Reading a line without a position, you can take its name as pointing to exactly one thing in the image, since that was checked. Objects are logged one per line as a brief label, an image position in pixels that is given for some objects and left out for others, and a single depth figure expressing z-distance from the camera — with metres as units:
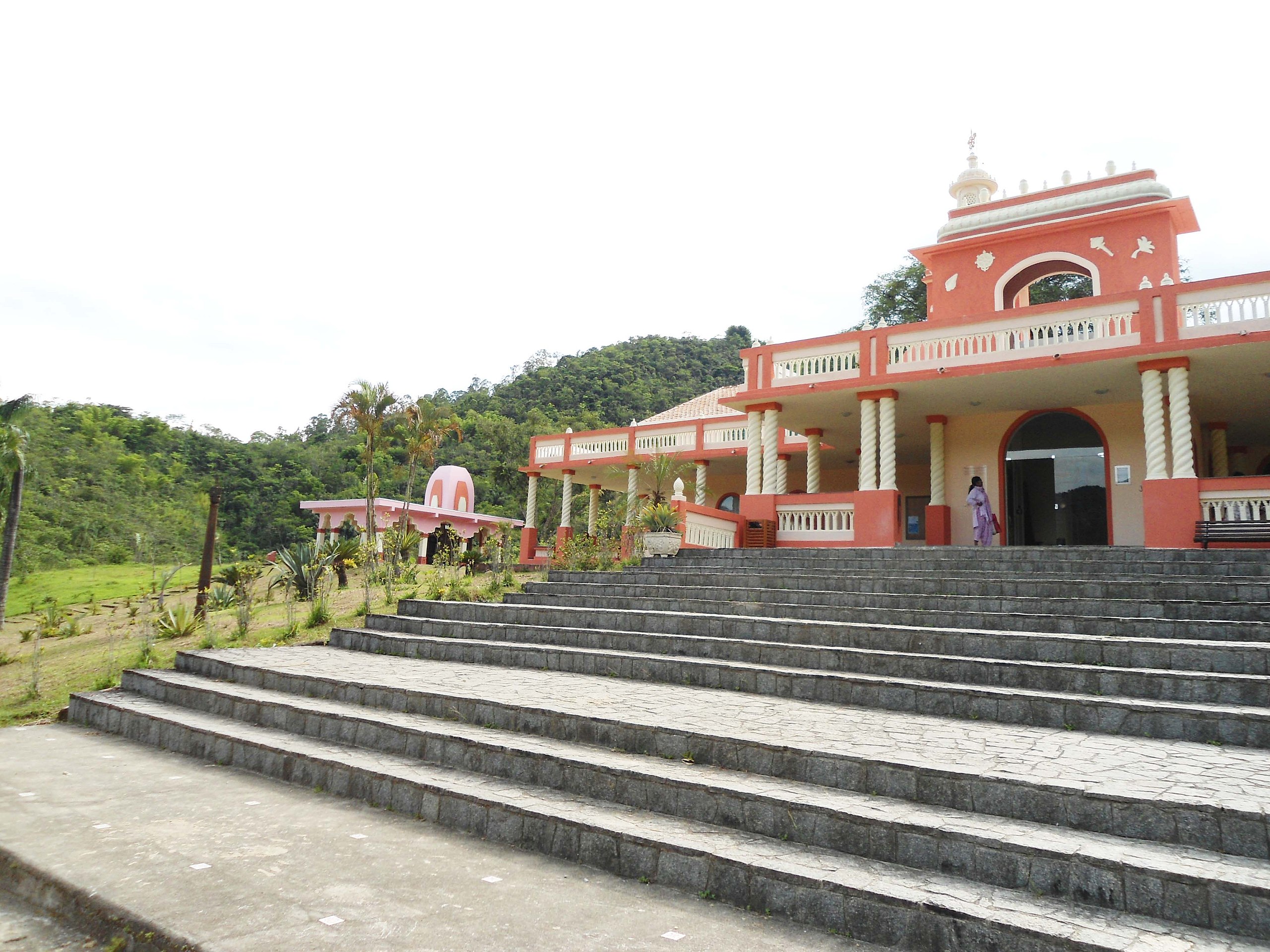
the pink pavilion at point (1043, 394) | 11.26
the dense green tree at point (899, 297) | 30.48
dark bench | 10.24
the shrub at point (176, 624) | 11.09
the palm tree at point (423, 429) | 23.12
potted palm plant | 12.98
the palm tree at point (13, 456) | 20.20
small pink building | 28.19
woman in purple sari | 13.90
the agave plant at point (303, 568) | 13.80
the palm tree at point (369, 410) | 21.98
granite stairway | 3.25
